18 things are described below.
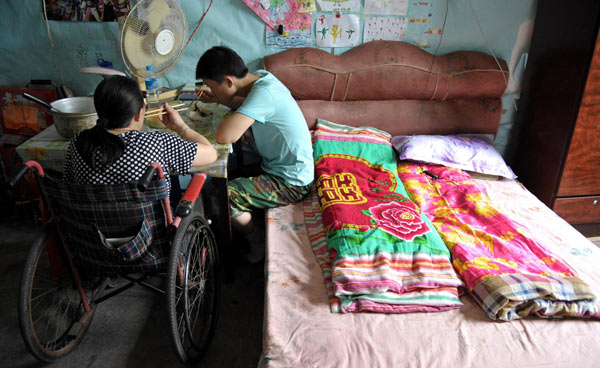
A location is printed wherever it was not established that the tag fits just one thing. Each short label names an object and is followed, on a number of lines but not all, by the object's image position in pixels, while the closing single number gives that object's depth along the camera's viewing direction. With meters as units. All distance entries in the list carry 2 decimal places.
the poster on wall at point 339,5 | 2.46
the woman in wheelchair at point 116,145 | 1.33
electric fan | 1.89
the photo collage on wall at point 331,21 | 2.46
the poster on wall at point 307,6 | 2.45
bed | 1.29
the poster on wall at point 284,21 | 2.45
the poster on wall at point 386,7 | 2.49
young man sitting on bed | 1.89
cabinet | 2.20
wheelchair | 1.30
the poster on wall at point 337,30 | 2.51
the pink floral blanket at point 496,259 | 1.41
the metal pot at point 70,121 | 1.69
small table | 1.69
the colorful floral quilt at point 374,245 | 1.45
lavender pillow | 2.43
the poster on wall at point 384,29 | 2.55
